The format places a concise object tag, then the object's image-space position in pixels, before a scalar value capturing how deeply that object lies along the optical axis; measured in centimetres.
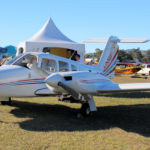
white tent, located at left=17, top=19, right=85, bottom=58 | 1490
